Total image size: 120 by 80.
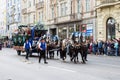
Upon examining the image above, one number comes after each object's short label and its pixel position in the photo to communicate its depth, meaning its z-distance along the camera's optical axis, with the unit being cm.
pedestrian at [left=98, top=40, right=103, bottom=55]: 2155
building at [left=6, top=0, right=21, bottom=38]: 4626
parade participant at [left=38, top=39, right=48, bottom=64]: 1379
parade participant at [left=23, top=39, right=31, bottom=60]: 1608
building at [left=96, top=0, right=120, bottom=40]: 2347
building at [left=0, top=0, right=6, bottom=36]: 5580
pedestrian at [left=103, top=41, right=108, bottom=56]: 2112
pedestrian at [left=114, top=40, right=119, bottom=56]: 1993
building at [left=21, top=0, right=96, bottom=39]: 2711
